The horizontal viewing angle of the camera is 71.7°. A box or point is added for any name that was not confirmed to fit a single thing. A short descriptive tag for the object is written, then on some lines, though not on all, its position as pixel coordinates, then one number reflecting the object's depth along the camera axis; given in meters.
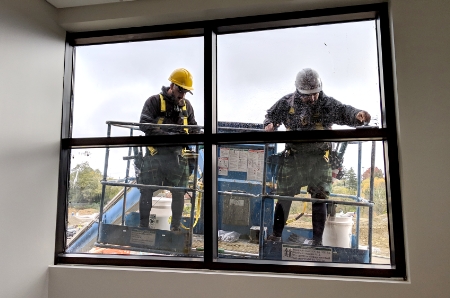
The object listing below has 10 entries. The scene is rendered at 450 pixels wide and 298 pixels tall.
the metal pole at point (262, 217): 2.21
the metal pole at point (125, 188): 2.42
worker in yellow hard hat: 2.38
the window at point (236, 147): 2.11
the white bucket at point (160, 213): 2.36
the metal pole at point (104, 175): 2.45
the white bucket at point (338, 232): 2.11
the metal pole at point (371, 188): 2.07
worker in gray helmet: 2.17
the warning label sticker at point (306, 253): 2.11
